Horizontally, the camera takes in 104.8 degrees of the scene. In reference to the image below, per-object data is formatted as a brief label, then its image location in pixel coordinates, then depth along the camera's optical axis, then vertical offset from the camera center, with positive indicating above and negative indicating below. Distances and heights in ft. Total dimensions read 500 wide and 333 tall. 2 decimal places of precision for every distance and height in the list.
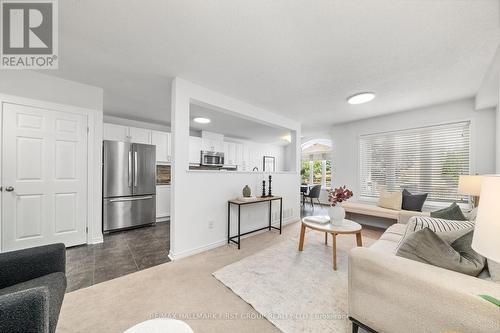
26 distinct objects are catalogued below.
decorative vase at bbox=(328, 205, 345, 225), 8.30 -2.09
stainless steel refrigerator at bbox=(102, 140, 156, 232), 11.29 -1.22
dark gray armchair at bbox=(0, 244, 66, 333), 2.29 -1.99
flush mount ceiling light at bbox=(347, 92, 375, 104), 9.58 +3.53
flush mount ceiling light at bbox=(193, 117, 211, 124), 14.06 +3.38
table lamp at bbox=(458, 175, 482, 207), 7.50 -0.71
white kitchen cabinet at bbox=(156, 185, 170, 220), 14.03 -2.67
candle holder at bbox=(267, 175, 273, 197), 11.78 -1.61
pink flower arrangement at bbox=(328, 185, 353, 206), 8.37 -1.29
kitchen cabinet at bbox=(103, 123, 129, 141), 12.35 +2.16
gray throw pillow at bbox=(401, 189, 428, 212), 11.30 -2.06
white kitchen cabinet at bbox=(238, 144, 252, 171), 20.89 +0.81
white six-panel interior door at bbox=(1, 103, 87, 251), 7.59 -0.54
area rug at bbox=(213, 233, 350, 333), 4.87 -3.87
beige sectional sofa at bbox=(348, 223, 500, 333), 2.92 -2.25
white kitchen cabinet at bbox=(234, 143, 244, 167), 20.25 +1.26
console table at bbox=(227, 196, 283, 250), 9.55 -2.04
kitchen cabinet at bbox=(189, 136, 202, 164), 16.29 +1.35
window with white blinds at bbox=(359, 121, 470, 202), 11.09 +0.43
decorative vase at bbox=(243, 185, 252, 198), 10.22 -1.39
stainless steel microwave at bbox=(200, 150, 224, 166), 16.70 +0.66
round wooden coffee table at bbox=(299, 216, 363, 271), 7.46 -2.52
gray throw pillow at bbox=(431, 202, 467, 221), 6.23 -1.55
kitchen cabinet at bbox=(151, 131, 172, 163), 14.35 +1.60
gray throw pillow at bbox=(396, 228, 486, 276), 3.65 -1.72
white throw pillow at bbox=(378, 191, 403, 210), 11.75 -2.09
